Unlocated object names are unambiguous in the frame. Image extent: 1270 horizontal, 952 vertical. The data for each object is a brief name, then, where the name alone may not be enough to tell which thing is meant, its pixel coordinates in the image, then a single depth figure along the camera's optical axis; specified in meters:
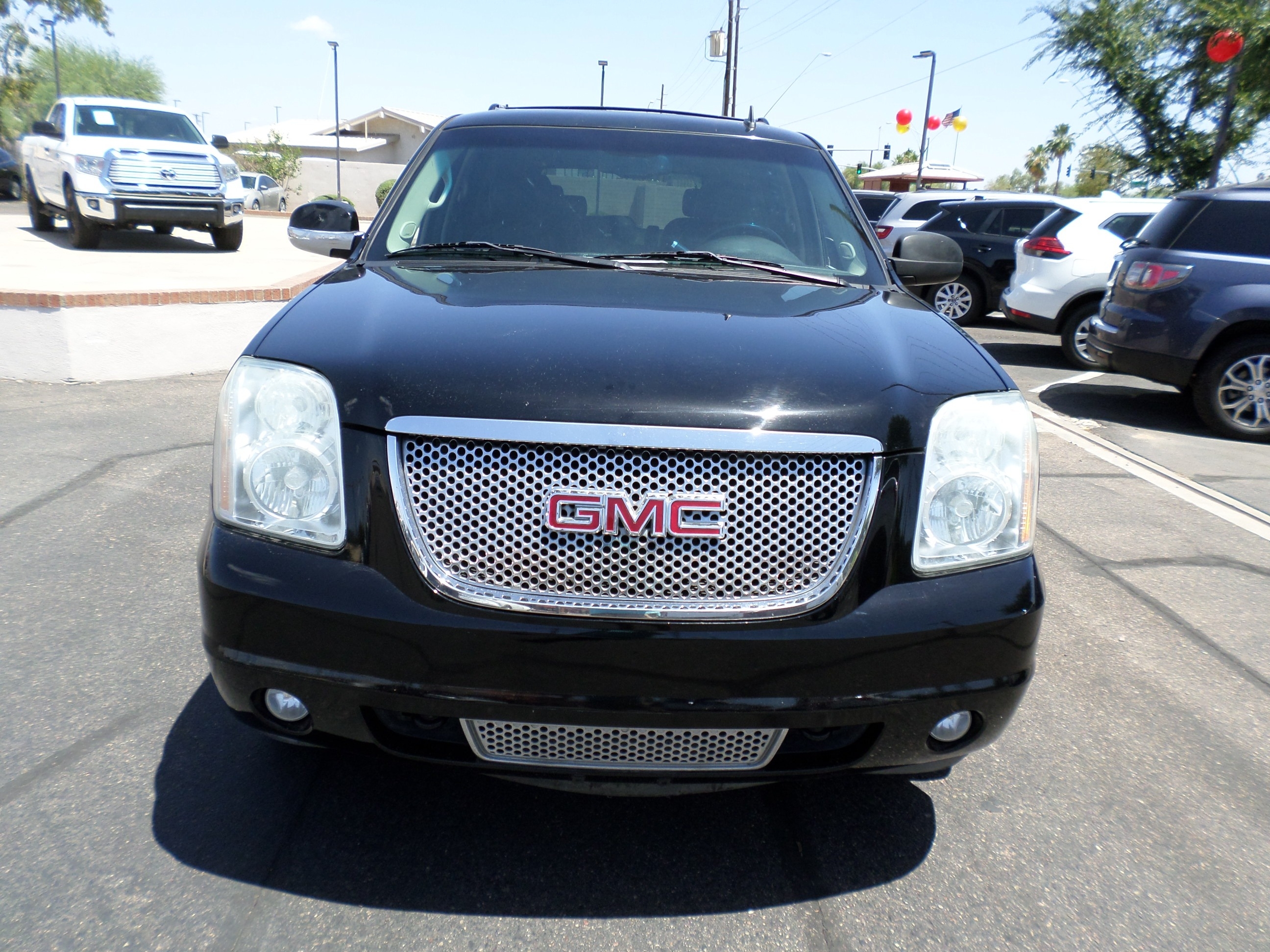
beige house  44.88
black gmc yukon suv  1.94
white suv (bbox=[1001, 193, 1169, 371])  10.18
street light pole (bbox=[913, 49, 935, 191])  39.82
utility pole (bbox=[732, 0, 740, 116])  39.03
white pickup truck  11.85
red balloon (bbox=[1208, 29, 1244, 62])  17.88
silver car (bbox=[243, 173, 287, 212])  29.70
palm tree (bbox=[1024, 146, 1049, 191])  87.44
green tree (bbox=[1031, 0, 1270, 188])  22.73
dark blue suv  7.27
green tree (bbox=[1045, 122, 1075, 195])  82.38
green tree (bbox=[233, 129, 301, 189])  45.62
